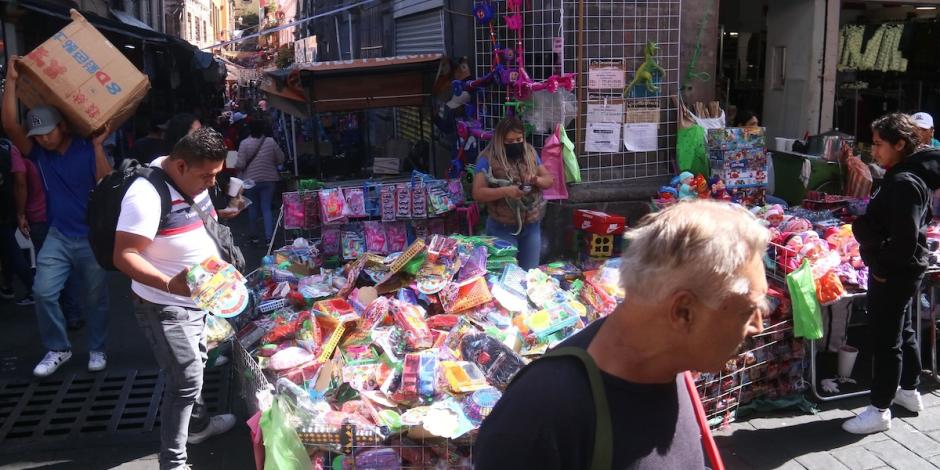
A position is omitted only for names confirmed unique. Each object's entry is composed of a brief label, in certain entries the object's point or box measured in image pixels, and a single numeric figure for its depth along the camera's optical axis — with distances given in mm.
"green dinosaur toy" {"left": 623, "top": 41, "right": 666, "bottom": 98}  7074
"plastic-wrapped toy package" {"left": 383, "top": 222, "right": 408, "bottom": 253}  6742
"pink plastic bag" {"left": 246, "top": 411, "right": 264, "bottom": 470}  3318
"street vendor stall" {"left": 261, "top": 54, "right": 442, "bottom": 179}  7883
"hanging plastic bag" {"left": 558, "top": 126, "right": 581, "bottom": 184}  6684
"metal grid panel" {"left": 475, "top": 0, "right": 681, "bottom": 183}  6945
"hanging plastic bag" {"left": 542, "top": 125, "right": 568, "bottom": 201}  6645
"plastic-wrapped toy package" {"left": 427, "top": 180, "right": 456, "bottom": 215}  6809
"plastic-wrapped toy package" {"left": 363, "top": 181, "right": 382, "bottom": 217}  6754
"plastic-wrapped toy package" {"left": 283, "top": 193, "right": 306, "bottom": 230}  6527
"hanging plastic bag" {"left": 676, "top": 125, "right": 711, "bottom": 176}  7105
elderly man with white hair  1502
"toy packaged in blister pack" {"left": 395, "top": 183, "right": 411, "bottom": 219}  6734
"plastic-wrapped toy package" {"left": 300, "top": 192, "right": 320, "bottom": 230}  6601
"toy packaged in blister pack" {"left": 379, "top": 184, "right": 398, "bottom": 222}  6693
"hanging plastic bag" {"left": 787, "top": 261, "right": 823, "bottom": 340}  4449
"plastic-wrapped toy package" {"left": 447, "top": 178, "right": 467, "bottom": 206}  6859
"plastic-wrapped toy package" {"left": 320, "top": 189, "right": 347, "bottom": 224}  6508
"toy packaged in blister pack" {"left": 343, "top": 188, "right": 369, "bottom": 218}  6621
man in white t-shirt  3439
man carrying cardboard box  5199
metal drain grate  4668
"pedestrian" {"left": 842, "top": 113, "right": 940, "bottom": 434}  4164
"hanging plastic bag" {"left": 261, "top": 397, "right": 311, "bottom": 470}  3104
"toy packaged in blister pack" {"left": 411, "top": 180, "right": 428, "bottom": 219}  6758
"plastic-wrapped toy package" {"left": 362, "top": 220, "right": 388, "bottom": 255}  6648
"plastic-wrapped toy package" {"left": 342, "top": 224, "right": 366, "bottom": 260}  6508
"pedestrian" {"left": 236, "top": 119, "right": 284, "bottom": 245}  9773
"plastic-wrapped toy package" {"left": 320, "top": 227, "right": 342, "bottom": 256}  6598
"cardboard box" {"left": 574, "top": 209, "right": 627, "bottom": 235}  6121
